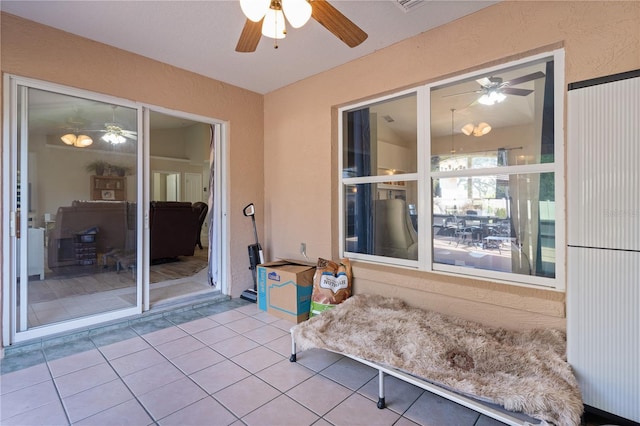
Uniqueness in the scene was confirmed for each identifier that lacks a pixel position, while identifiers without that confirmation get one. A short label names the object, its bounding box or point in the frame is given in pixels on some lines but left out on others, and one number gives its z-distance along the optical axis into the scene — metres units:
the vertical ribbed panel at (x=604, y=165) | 1.47
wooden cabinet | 2.97
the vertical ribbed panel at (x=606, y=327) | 1.48
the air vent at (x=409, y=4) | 2.22
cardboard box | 3.07
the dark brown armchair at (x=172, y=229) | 5.11
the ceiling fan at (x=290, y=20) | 1.59
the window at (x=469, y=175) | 2.24
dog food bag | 2.96
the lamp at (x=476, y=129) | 2.52
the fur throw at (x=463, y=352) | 1.46
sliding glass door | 2.53
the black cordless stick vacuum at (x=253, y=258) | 3.83
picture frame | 3.04
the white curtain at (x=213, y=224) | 3.99
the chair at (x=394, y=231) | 2.99
